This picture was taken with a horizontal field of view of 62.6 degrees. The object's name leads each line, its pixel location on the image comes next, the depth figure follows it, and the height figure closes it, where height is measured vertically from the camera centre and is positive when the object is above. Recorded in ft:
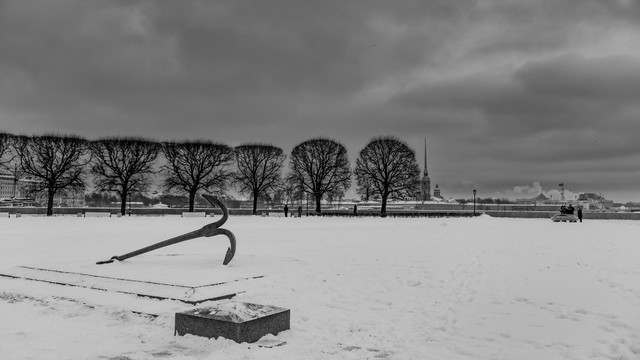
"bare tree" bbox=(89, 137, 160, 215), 169.37 +15.05
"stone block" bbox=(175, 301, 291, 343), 21.07 -4.62
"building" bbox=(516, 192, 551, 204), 518.54 +12.30
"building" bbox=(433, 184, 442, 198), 529.40 +18.98
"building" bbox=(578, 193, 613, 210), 412.85 +8.96
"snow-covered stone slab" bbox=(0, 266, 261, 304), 29.84 -4.62
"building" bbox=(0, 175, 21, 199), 441.68 +17.15
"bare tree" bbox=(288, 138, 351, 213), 189.37 +15.30
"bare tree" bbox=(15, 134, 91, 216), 160.45 +14.94
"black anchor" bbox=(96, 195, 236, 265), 40.04 -2.03
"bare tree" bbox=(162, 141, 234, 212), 178.91 +14.46
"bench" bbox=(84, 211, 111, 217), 164.76 -1.74
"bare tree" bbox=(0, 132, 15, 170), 160.17 +18.83
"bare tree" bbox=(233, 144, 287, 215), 190.29 +15.24
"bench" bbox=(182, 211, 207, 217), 160.76 -1.44
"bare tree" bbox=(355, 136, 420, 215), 187.01 +15.13
